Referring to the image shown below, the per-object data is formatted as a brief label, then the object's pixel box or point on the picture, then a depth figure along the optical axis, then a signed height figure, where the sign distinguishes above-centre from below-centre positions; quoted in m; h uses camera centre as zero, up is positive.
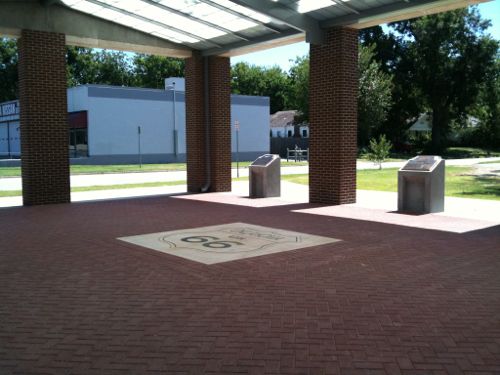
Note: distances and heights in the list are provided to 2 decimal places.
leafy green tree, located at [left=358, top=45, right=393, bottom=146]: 44.31 +4.20
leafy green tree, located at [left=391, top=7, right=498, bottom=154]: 50.53 +8.69
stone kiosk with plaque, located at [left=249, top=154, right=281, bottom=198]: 14.26 -0.97
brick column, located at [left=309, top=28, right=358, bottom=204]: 12.28 +0.74
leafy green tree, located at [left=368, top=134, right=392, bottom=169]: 27.48 -0.37
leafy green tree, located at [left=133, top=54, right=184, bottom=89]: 67.69 +10.15
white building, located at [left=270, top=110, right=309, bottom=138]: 63.12 +2.38
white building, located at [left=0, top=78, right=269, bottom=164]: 34.19 +1.54
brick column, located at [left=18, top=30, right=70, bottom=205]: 12.58 +0.78
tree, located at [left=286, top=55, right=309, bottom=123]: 49.16 +5.40
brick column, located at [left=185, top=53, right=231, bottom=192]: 15.94 +0.81
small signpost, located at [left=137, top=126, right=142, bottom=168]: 35.08 +0.41
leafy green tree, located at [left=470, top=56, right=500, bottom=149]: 53.84 +3.23
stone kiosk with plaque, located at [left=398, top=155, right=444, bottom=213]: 10.88 -0.93
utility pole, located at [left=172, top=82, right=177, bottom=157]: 37.74 +0.78
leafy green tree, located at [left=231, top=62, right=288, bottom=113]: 78.31 +9.56
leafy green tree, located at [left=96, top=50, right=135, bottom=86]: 66.44 +10.07
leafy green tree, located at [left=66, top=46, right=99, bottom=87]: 62.66 +10.03
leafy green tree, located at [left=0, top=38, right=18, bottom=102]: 55.81 +8.69
